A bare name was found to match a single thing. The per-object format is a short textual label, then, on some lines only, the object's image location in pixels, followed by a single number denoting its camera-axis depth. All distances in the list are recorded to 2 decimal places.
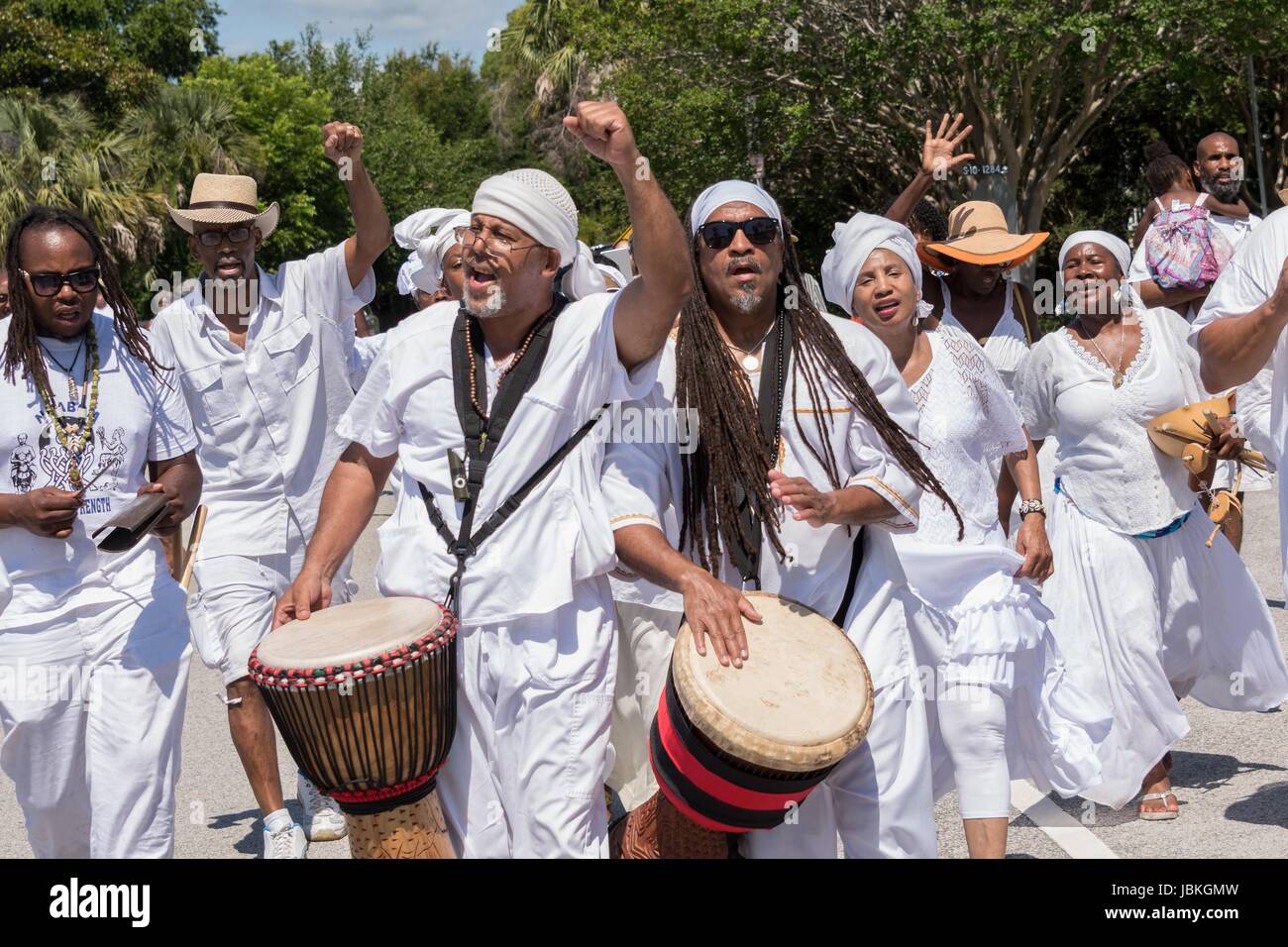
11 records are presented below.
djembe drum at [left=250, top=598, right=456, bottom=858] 3.90
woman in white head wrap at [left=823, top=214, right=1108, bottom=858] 5.12
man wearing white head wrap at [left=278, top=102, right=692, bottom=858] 4.08
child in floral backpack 9.04
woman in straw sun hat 7.32
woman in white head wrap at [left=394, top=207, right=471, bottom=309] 7.98
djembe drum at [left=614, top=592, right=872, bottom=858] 3.75
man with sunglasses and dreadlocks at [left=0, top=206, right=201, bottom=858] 4.68
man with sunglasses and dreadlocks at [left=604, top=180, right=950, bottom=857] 4.32
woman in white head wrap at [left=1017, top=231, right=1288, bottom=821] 6.47
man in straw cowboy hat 6.25
